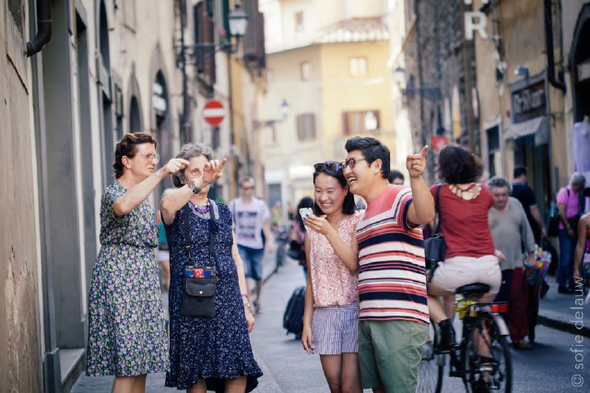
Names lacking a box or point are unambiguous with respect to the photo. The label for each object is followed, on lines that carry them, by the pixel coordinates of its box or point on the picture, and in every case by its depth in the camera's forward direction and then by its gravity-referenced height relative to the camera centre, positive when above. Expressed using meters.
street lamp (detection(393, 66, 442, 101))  30.30 +2.89
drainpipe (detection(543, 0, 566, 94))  16.55 +2.16
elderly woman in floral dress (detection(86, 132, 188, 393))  5.59 -0.53
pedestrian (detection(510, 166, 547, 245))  11.91 -0.25
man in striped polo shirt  5.03 -0.48
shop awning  18.02 +0.96
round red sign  21.36 +1.71
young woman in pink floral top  5.28 -0.45
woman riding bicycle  7.04 -0.32
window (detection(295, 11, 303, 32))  61.50 +9.95
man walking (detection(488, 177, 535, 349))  9.34 -0.44
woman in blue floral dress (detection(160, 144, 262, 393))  5.57 -0.64
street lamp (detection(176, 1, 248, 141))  20.30 +2.97
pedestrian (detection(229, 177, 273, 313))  14.19 -0.43
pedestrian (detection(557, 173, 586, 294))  14.76 -0.50
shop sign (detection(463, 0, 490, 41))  21.94 +3.48
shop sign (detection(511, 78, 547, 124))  18.45 +1.50
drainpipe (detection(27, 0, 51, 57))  6.52 +1.09
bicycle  6.54 -1.03
